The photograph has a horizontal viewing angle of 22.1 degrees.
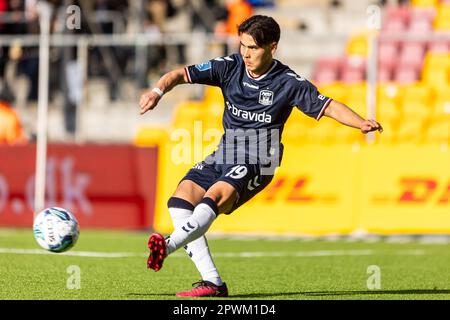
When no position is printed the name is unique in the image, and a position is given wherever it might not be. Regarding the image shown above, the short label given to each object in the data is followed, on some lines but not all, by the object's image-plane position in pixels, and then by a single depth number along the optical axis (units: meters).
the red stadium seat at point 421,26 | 21.16
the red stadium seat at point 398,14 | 21.54
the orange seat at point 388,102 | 18.95
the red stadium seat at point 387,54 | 20.69
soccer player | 9.47
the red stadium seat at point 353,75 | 20.67
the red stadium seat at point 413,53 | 20.69
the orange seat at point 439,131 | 17.95
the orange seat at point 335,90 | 19.55
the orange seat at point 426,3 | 21.72
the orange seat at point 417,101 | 19.00
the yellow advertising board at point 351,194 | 16.70
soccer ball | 9.98
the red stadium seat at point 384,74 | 20.57
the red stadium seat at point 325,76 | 20.95
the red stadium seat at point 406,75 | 20.41
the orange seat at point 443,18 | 20.94
